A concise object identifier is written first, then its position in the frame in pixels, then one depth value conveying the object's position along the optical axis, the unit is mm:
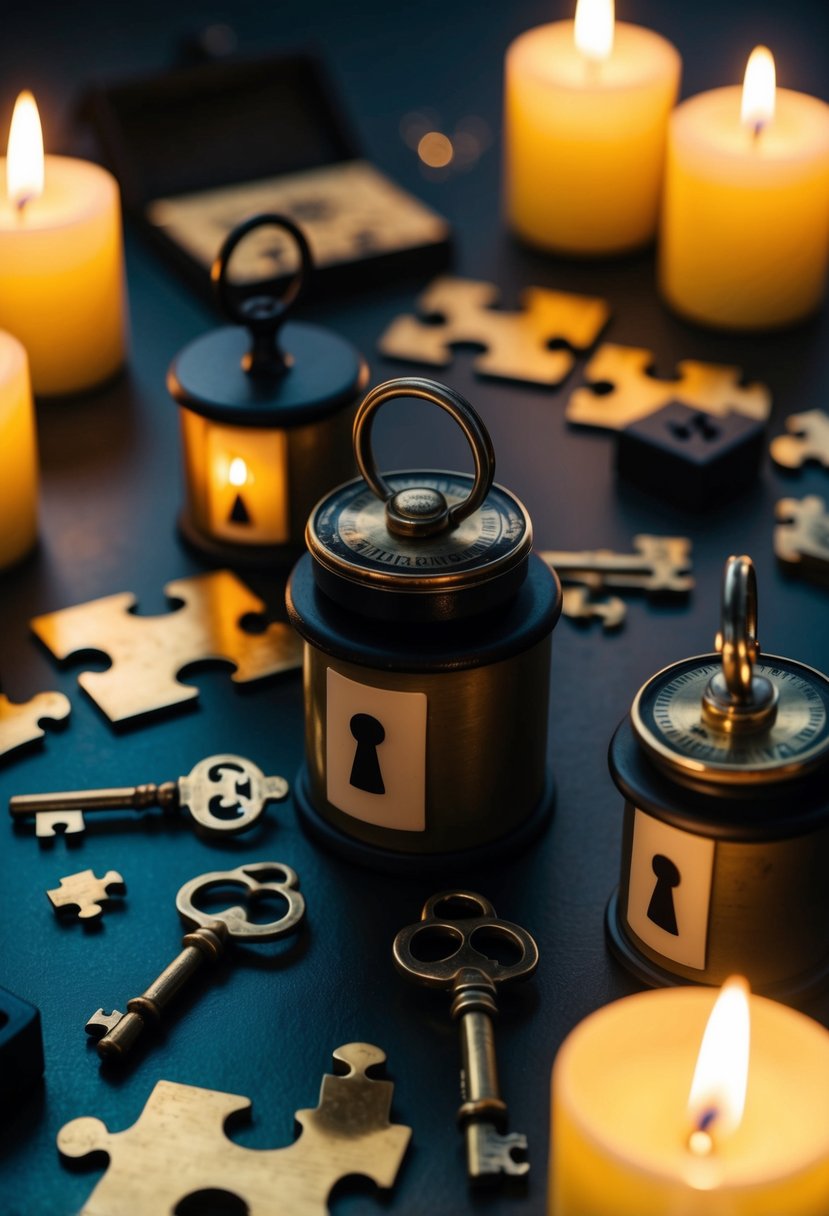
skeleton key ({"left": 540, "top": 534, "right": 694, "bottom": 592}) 972
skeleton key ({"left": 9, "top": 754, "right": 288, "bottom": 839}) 874
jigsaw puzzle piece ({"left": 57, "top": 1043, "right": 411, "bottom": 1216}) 768
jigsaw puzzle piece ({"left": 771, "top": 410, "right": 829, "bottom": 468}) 1036
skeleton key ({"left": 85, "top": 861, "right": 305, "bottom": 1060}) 806
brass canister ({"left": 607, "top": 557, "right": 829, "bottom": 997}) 786
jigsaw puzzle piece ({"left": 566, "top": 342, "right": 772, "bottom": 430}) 1062
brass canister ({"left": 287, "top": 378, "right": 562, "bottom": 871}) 829
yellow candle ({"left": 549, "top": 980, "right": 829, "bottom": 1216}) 698
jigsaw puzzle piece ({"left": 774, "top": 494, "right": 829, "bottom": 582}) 976
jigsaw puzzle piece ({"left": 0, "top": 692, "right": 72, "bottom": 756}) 907
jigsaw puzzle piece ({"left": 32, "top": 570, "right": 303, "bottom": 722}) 928
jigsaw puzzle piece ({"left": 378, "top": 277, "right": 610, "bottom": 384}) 1091
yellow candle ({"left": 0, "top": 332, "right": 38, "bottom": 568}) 973
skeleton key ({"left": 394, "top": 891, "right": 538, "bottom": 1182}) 775
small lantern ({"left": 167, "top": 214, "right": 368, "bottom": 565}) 961
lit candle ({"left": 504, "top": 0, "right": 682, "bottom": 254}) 1140
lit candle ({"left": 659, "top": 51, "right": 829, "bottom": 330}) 1090
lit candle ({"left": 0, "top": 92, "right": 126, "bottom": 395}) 1058
